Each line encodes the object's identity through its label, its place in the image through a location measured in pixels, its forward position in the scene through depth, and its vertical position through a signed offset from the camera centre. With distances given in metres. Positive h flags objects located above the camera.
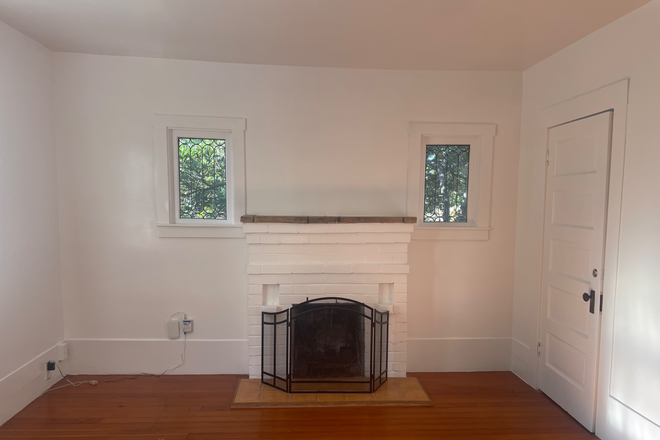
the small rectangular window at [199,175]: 2.87 +0.25
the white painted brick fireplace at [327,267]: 2.82 -0.50
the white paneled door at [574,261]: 2.22 -0.36
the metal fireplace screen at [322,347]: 2.67 -1.11
